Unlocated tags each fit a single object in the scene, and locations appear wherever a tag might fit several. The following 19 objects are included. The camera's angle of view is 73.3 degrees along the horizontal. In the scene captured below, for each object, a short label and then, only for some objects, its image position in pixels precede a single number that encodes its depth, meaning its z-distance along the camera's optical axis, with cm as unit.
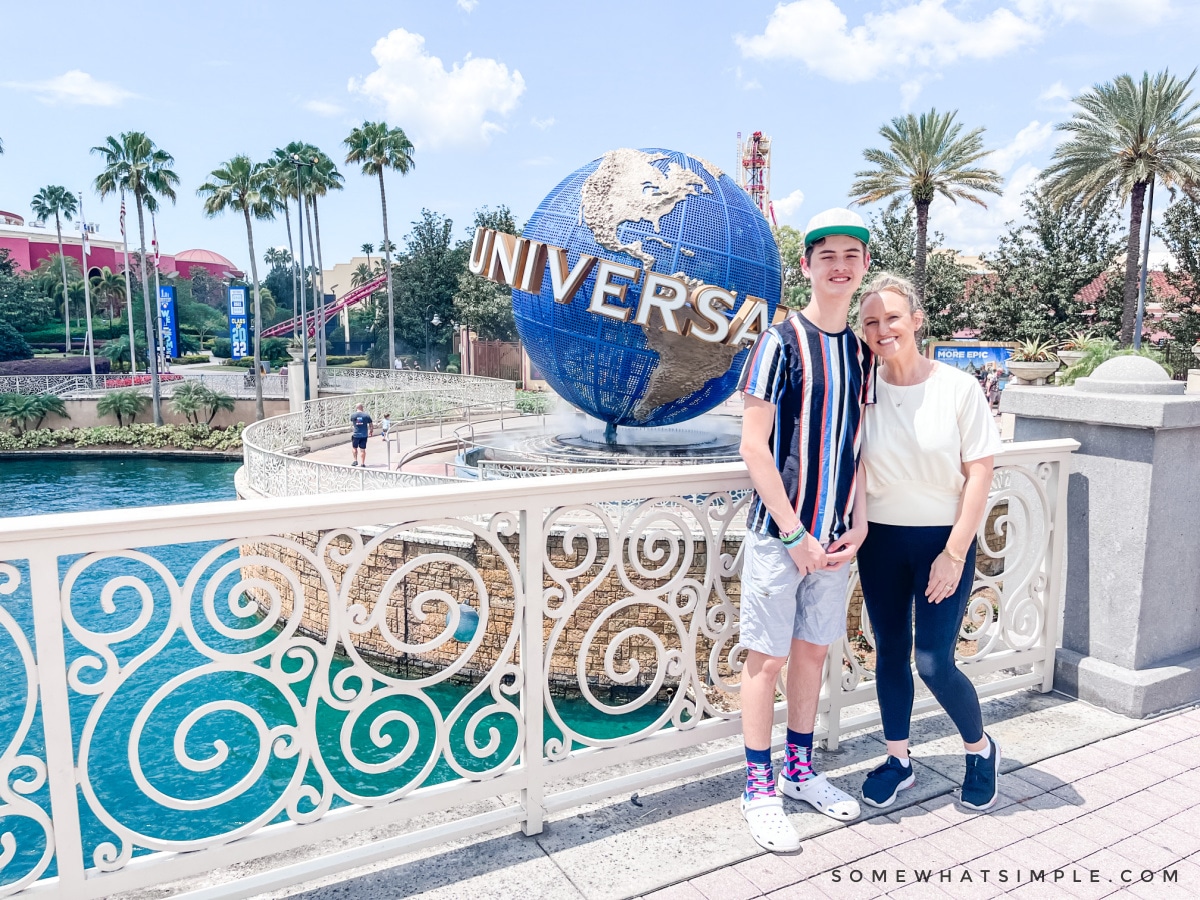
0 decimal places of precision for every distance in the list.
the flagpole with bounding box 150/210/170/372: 3502
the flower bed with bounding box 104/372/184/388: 3566
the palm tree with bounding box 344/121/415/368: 3556
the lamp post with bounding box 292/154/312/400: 3122
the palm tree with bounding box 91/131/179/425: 3384
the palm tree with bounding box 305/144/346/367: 3731
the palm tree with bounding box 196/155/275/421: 3366
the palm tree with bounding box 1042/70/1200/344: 2353
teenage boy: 221
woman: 233
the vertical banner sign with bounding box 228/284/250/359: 3400
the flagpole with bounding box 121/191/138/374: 3905
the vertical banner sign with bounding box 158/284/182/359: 3569
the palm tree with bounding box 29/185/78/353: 5769
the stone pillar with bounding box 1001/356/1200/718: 306
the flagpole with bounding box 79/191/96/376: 4025
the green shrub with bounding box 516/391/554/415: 2428
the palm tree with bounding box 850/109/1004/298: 2655
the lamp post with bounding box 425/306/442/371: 4340
